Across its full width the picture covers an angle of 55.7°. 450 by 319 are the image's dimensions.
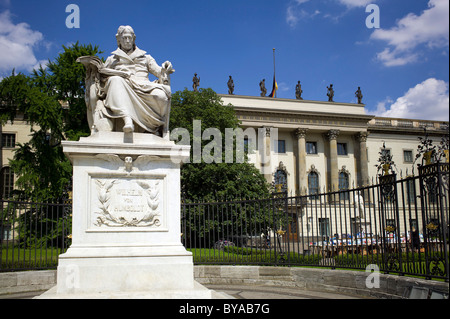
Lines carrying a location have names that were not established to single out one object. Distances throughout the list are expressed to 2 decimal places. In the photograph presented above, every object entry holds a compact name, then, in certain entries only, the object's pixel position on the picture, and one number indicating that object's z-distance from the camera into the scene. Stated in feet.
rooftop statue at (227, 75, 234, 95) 162.21
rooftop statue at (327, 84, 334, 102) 177.26
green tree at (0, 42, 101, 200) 88.99
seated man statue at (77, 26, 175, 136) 19.90
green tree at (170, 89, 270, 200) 98.43
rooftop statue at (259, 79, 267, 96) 170.09
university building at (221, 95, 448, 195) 159.74
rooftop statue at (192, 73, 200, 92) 147.23
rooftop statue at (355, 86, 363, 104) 179.48
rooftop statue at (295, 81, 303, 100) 173.78
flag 170.36
